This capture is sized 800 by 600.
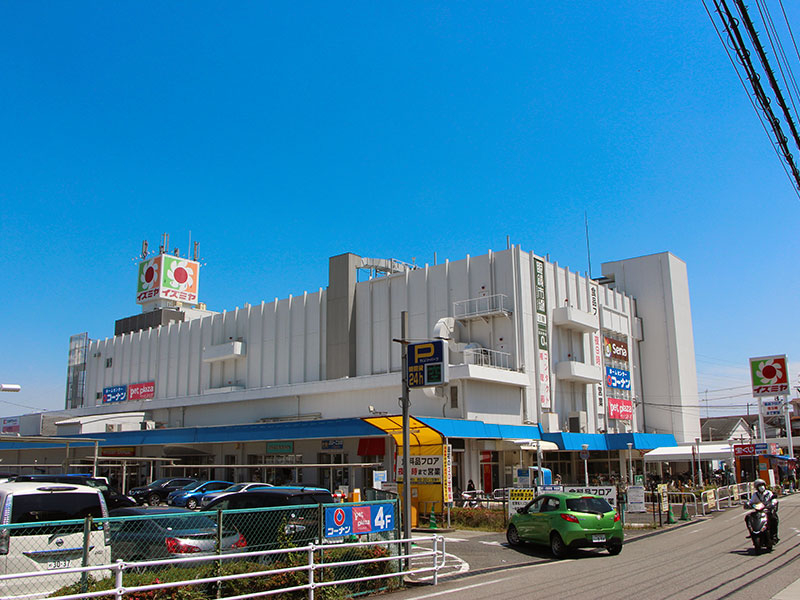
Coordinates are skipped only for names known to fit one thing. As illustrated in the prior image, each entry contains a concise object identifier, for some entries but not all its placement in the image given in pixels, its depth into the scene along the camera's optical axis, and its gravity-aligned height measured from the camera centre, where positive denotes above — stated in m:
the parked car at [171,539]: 10.45 -1.58
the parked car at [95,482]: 19.08 -1.23
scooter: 15.70 -2.13
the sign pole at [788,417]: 55.19 +1.16
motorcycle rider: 15.74 -1.55
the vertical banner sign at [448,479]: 24.50 -1.56
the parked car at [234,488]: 27.11 -2.07
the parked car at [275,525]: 10.53 -1.35
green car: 16.14 -2.15
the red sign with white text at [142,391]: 59.78 +4.37
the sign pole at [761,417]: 54.66 +1.20
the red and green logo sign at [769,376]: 56.28 +4.67
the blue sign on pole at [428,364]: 14.51 +1.56
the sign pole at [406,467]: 13.12 -0.61
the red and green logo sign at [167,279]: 71.44 +17.01
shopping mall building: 37.25 +4.24
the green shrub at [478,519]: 23.23 -2.89
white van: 8.45 -1.21
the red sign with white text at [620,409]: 48.25 +1.79
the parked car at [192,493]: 30.42 -2.41
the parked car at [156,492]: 32.50 -2.45
